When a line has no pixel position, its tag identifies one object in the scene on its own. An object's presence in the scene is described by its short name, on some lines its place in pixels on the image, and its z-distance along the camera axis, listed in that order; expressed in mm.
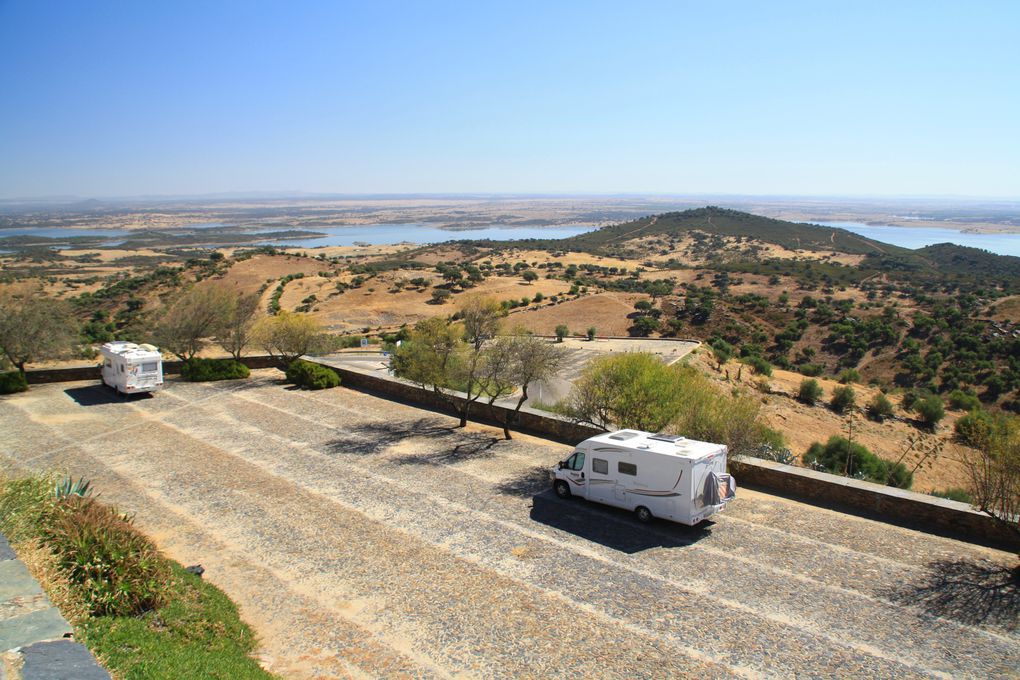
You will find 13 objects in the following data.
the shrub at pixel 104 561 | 7098
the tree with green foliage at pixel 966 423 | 23838
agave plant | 9477
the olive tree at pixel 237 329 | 27797
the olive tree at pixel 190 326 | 27078
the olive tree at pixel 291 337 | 27422
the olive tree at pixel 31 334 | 24234
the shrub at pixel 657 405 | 14445
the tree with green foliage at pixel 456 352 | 18906
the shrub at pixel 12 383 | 23423
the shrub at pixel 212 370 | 26250
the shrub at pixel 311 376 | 24359
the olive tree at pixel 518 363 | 17312
